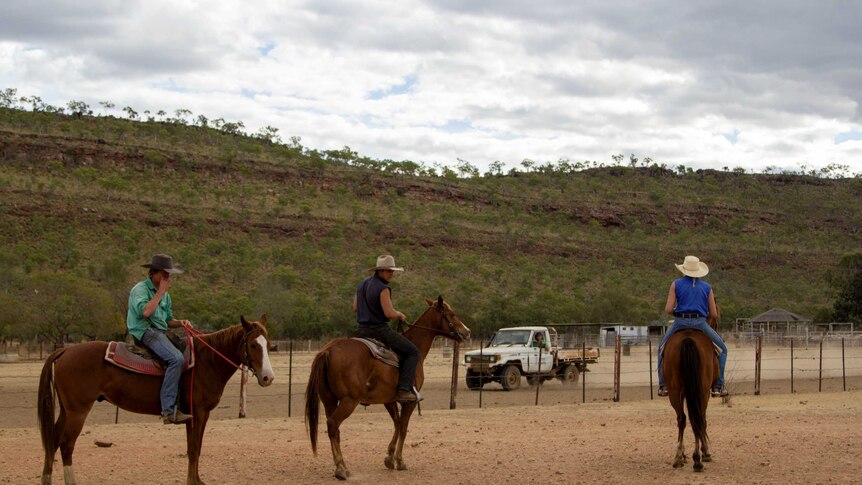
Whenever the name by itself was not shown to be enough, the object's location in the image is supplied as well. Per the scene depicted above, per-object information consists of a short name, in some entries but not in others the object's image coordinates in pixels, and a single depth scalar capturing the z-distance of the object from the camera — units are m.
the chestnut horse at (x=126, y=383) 9.22
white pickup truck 27.41
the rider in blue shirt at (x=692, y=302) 10.98
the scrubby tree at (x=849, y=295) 66.50
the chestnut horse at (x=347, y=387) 10.29
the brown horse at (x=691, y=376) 10.47
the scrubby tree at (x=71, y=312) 46.66
